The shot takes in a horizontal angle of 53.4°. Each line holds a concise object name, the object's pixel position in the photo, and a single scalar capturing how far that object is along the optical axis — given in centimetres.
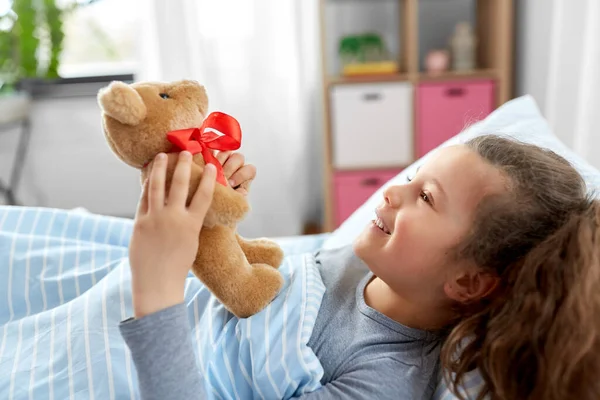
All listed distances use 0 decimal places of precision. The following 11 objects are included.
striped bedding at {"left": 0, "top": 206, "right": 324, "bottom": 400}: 82
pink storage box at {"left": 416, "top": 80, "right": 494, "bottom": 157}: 230
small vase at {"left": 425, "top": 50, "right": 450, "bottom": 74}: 242
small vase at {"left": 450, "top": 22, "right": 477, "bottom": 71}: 242
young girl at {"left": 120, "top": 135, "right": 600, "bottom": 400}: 67
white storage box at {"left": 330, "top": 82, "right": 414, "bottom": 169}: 229
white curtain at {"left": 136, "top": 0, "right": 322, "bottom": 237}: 235
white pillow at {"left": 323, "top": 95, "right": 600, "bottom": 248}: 117
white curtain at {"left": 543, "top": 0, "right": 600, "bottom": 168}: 151
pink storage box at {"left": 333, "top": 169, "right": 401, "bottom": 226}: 238
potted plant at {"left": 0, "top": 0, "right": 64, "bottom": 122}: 263
